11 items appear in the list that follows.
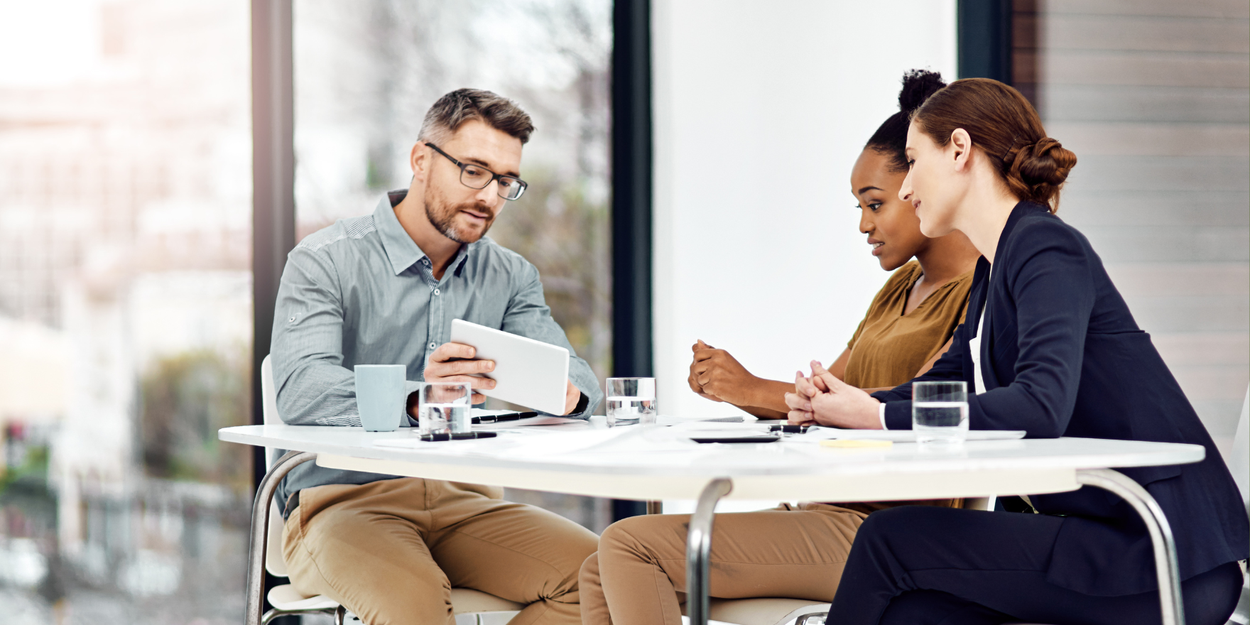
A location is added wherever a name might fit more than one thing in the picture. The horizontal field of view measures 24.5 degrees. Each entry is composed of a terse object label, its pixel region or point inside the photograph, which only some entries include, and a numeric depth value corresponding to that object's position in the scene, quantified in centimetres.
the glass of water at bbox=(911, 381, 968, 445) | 436
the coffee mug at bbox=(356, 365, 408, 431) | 472
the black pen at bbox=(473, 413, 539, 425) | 491
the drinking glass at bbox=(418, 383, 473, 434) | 459
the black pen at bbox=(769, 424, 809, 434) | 461
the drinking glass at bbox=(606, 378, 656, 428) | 486
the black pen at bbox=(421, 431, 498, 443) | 452
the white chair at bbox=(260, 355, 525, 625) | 490
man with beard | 487
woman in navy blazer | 437
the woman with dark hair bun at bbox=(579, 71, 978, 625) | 462
